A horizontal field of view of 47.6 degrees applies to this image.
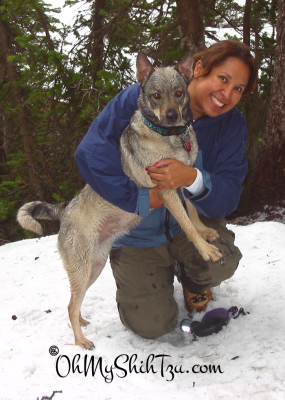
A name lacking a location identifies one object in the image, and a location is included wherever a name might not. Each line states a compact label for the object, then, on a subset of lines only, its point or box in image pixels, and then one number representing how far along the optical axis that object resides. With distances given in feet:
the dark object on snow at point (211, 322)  8.66
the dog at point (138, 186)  8.18
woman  8.30
